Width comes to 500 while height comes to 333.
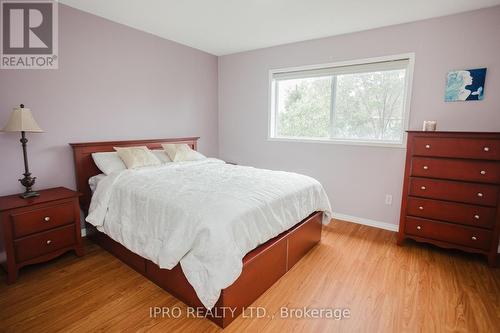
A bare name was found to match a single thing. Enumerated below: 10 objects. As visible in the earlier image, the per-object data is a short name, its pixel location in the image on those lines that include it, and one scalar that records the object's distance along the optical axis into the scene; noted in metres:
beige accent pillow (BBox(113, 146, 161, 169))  2.79
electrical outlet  3.17
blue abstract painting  2.57
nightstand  2.00
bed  1.69
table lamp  2.13
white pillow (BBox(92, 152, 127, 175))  2.69
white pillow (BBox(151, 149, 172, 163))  3.23
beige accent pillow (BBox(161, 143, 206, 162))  3.30
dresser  2.29
